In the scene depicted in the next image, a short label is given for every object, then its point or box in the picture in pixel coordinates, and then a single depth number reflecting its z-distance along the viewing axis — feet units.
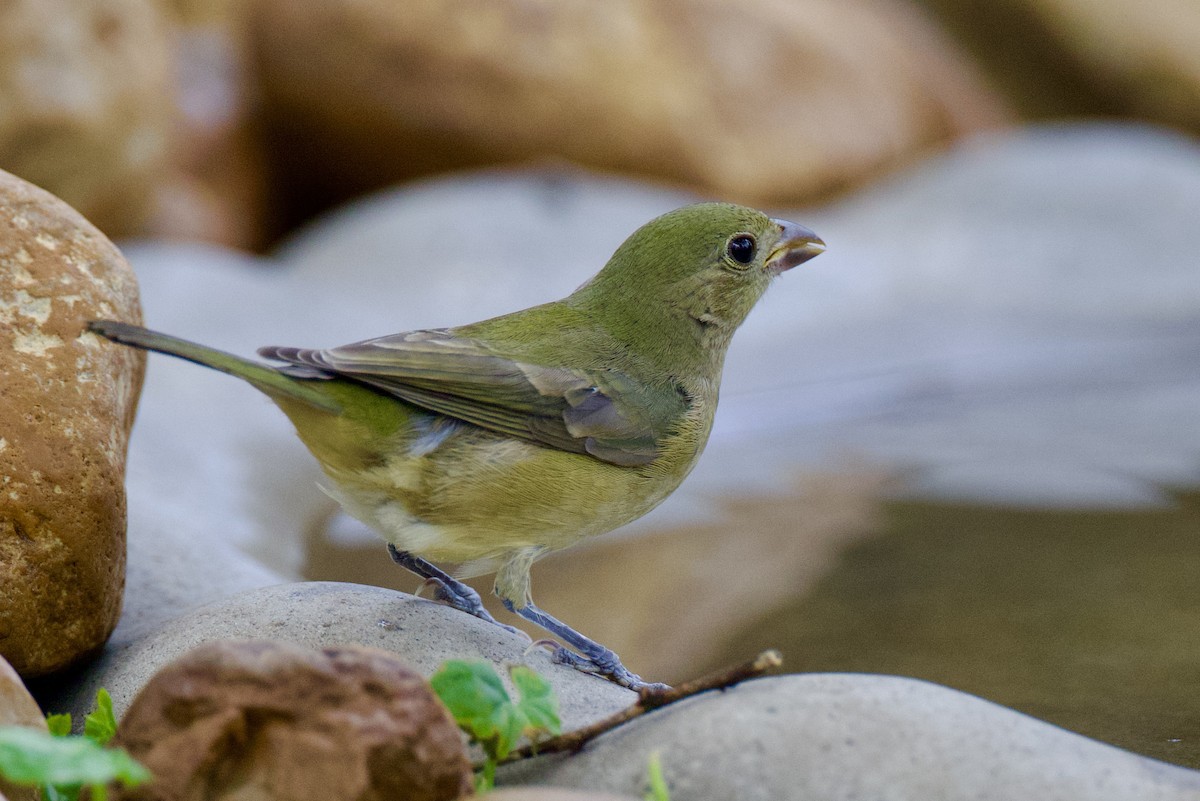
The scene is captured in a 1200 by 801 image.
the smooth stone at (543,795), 14.89
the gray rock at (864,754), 16.29
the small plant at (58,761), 12.78
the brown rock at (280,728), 14.60
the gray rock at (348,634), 20.36
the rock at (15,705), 16.43
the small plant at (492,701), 16.21
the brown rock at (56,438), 20.31
